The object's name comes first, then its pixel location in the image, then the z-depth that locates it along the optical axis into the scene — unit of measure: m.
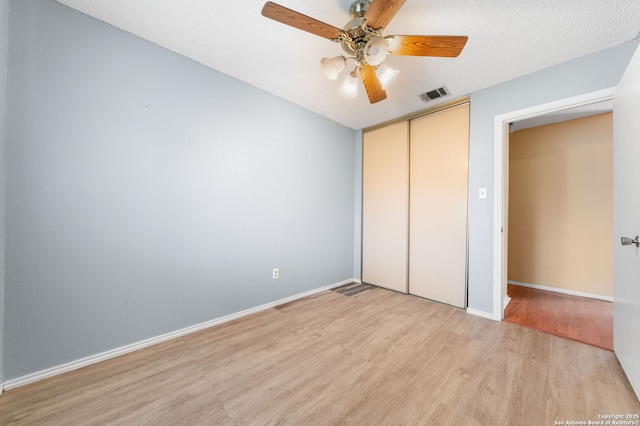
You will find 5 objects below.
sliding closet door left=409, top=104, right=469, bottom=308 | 2.65
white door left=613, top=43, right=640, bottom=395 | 1.35
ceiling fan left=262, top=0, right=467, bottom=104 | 1.27
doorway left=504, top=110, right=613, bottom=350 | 2.89
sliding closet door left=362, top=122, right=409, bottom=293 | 3.16
